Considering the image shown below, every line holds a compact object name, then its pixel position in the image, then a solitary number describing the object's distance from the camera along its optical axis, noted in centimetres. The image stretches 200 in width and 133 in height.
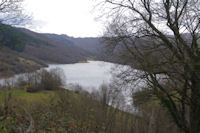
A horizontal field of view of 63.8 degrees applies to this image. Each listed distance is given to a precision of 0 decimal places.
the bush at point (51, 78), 3530
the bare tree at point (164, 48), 491
